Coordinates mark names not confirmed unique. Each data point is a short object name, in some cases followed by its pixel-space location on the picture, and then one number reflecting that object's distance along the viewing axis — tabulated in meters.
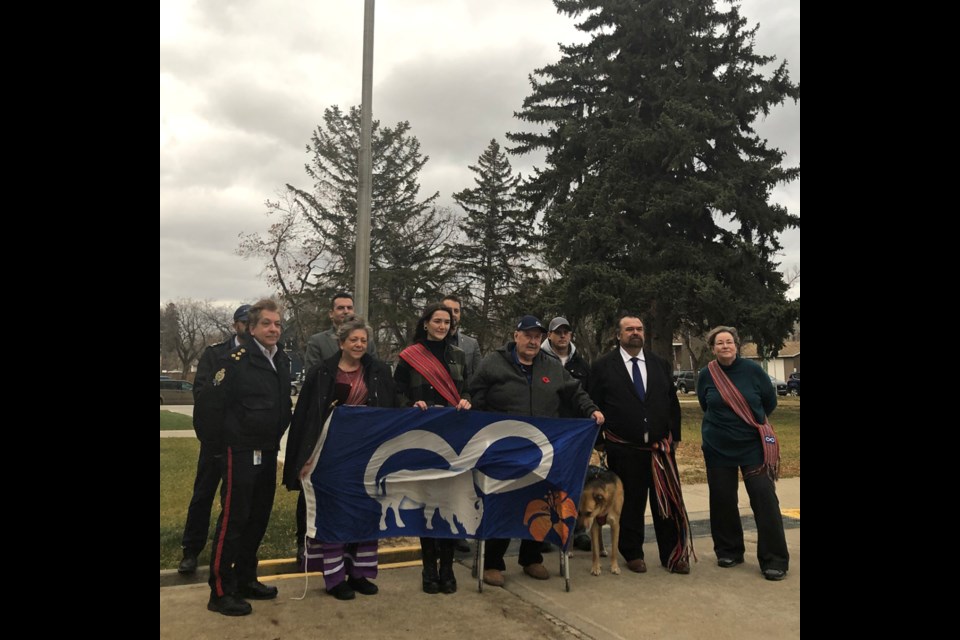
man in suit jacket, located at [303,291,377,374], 5.87
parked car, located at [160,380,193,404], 39.56
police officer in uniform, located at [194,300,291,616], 4.38
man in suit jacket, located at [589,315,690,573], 5.68
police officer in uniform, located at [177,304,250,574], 5.26
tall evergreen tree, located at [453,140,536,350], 40.41
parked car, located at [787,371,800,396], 53.54
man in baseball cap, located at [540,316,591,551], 6.07
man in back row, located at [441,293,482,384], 5.85
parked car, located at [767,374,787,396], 54.95
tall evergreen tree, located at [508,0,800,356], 23.20
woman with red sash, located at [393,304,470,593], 5.24
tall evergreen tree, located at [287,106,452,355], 36.56
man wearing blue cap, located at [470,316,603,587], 5.36
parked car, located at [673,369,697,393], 54.37
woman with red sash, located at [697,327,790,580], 5.74
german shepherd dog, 5.47
